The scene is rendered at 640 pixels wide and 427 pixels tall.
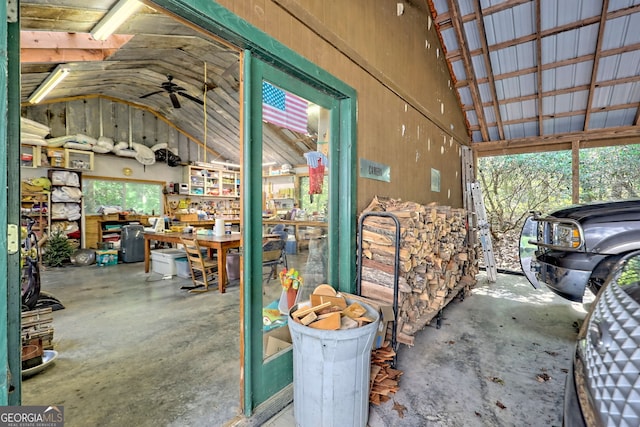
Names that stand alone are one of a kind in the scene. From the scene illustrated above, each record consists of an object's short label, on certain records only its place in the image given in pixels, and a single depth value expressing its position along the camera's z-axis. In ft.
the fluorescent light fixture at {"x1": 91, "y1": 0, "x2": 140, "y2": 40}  10.53
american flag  6.71
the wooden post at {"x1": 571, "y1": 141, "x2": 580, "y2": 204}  19.07
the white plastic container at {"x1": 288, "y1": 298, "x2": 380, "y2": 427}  5.22
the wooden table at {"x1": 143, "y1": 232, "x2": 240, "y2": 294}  14.64
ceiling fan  20.33
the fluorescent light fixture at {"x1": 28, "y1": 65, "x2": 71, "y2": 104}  16.74
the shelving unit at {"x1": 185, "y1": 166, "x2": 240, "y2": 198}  33.30
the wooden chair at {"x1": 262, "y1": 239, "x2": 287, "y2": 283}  7.79
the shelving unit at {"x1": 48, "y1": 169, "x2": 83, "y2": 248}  23.13
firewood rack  7.75
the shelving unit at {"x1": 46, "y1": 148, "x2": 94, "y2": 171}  22.80
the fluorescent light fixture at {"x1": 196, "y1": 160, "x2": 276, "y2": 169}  33.09
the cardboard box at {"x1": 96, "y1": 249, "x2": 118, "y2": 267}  22.34
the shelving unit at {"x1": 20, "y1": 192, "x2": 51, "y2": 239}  21.45
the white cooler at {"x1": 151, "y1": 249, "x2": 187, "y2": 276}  17.95
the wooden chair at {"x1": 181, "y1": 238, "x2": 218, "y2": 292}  15.08
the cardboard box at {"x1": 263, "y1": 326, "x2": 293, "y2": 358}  6.81
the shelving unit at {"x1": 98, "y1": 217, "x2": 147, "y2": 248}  25.67
